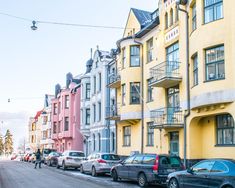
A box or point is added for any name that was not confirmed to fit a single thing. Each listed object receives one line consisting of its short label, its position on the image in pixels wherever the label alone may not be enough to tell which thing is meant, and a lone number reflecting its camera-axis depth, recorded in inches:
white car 1275.8
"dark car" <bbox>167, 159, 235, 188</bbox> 515.8
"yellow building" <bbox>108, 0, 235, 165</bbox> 762.2
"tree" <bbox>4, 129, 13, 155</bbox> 4889.3
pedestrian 1430.9
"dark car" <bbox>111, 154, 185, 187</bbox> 717.9
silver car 973.2
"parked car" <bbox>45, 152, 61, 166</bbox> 1570.1
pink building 1995.6
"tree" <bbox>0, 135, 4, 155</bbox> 4623.5
